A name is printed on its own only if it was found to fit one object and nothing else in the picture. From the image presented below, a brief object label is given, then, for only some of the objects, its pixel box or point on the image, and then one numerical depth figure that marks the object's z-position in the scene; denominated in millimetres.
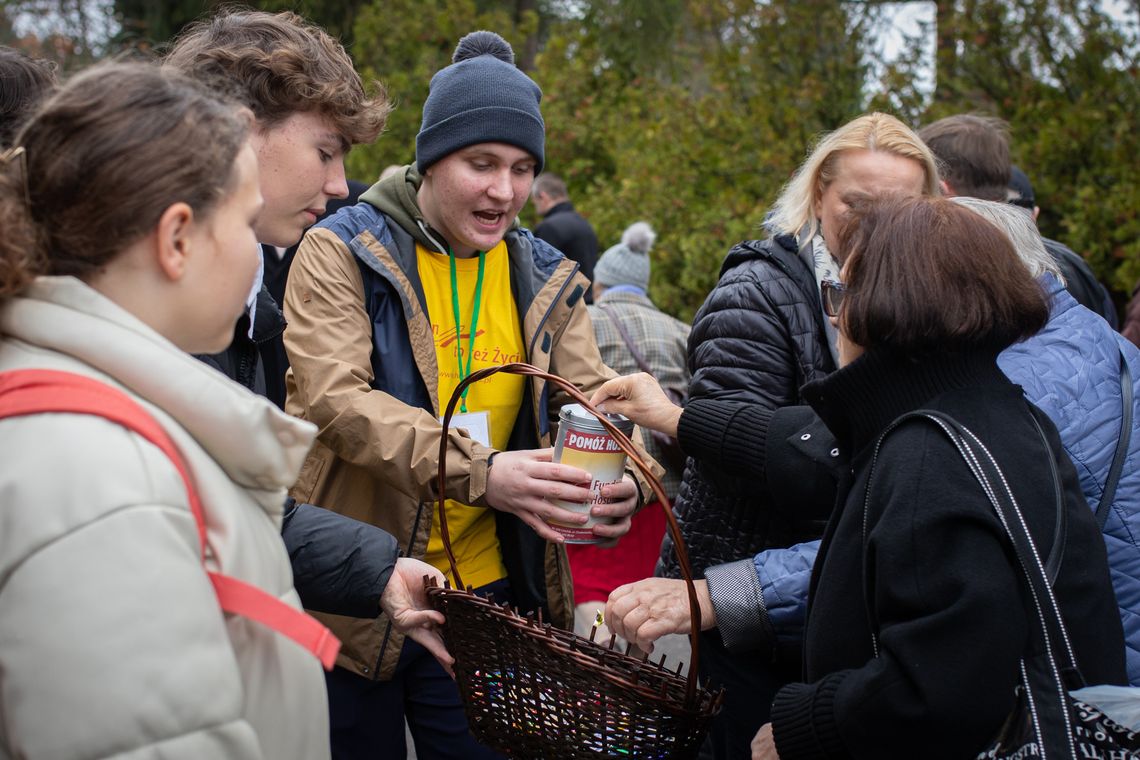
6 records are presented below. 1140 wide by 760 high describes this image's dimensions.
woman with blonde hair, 2523
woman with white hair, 2137
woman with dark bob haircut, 1589
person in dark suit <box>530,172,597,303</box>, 7945
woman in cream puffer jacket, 1172
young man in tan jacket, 2377
